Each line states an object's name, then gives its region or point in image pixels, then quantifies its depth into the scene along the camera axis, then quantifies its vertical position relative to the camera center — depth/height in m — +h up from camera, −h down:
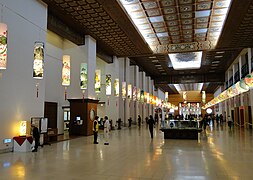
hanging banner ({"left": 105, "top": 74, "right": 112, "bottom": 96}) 19.23 +1.94
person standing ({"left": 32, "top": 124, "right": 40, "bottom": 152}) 9.68 -1.18
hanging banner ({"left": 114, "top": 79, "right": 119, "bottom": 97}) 20.09 +1.71
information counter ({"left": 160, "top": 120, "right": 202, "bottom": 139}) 13.98 -1.36
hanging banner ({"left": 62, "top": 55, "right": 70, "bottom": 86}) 13.79 +2.17
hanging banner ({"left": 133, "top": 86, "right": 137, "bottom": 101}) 23.68 +1.39
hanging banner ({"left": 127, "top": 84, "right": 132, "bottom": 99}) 22.54 +1.61
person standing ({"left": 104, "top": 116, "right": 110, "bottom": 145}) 12.93 -1.06
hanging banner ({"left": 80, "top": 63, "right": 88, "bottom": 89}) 16.08 +2.18
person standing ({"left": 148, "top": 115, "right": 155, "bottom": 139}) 14.85 -1.02
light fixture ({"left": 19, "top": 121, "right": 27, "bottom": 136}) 10.02 -0.86
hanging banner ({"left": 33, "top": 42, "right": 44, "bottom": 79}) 10.60 +2.18
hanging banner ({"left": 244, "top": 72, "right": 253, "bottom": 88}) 13.02 +1.48
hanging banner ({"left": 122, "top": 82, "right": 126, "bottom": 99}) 21.16 +1.57
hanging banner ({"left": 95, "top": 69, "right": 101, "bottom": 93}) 18.06 +2.15
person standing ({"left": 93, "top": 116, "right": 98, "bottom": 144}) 12.11 -1.22
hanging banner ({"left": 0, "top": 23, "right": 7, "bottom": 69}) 7.99 +2.20
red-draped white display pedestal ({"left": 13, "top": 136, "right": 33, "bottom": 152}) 9.45 -1.46
